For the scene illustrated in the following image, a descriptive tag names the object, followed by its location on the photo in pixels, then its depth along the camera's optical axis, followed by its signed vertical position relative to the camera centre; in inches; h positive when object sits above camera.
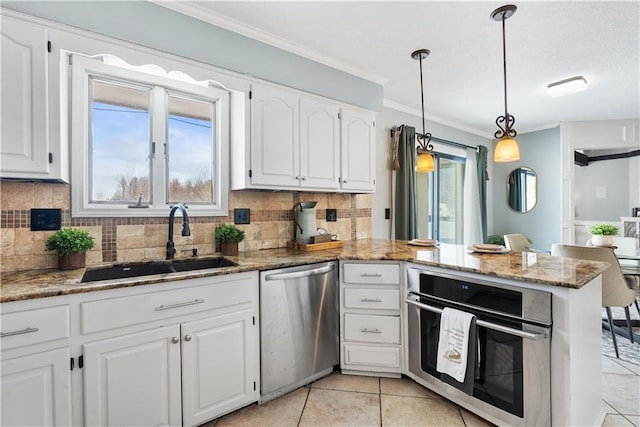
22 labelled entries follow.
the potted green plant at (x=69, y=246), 64.7 -6.0
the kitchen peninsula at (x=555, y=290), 53.1 -13.2
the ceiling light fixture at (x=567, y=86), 118.1 +50.6
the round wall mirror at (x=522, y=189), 197.0 +16.1
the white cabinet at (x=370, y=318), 85.0 -29.3
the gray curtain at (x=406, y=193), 140.5 +10.2
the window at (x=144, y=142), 72.6 +20.2
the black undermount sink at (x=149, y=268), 70.5 -12.8
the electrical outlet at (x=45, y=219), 66.1 -0.2
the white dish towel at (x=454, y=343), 66.0 -28.8
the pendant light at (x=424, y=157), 99.2 +19.2
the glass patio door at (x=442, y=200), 167.0 +8.7
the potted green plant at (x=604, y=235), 121.9 -9.0
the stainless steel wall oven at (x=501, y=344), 57.4 -26.9
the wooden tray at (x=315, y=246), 99.3 -10.1
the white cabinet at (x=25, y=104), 56.8 +22.0
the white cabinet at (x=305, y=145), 90.2 +23.5
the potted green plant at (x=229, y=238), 87.8 -6.2
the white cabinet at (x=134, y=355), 48.4 -25.5
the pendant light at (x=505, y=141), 78.1 +19.2
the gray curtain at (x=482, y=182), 194.1 +20.7
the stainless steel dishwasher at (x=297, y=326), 74.4 -28.9
